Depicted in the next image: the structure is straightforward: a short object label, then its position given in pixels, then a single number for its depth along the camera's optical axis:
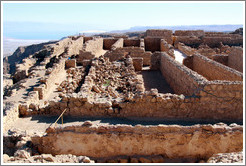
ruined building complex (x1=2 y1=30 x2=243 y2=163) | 5.86
